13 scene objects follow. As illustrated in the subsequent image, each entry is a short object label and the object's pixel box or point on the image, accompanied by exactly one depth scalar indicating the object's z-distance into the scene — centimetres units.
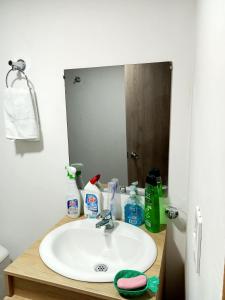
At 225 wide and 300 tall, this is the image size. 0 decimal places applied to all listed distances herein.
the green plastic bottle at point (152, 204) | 110
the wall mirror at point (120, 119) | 115
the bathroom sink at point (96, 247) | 101
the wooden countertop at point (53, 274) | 80
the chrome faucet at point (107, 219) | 113
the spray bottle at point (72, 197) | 132
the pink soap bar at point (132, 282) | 76
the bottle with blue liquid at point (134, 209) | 120
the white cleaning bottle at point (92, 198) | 127
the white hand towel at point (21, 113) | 136
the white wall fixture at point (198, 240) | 58
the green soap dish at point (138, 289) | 75
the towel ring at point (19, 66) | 136
